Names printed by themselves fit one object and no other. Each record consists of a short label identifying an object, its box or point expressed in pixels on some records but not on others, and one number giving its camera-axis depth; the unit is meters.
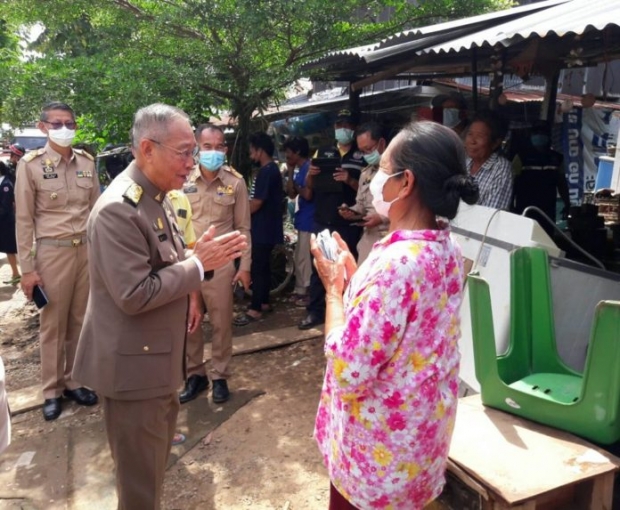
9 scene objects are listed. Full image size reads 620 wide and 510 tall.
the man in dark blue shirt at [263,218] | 5.52
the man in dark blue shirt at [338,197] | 5.14
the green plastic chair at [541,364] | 2.03
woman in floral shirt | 1.49
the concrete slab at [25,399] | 4.07
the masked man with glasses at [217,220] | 3.96
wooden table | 1.89
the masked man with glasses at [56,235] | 3.78
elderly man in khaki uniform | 2.06
